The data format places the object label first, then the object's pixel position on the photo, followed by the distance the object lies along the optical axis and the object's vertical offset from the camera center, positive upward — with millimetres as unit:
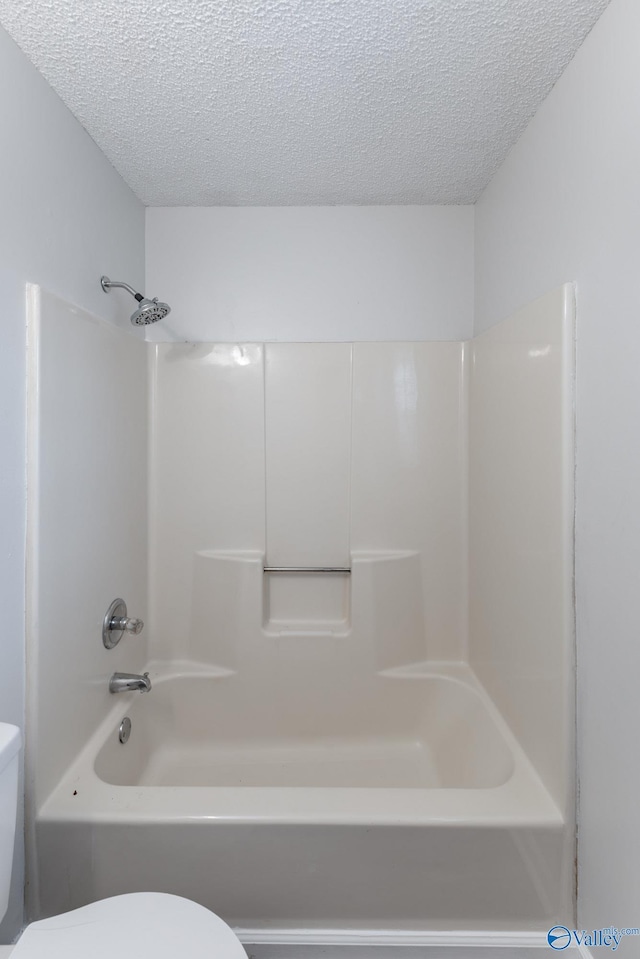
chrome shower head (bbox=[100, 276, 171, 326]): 1601 +519
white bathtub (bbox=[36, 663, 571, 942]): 1271 -934
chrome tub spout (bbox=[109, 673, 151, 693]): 1724 -701
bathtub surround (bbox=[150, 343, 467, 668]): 2080 -12
